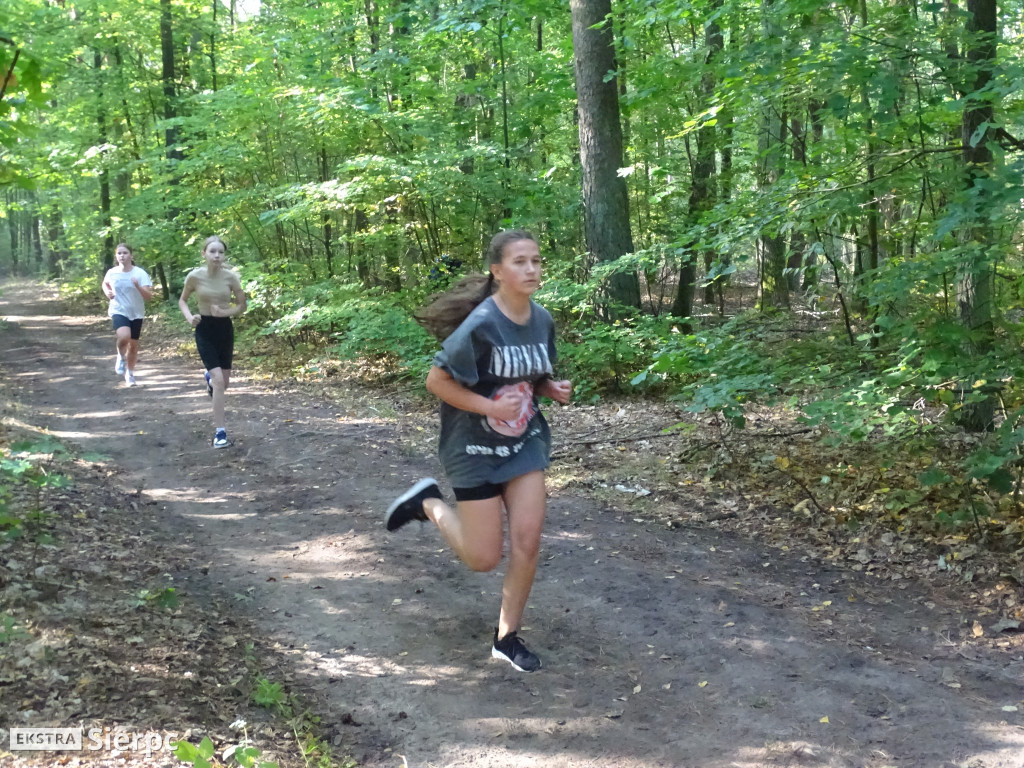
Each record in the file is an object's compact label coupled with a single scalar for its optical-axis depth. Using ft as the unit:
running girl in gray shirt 12.28
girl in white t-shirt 37.42
